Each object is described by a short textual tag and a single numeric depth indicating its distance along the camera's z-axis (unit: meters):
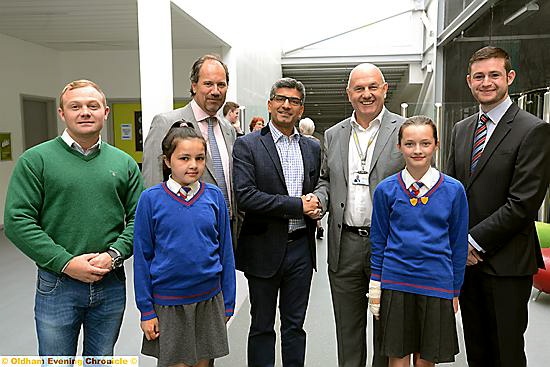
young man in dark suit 2.26
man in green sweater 1.95
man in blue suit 2.62
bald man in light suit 2.59
